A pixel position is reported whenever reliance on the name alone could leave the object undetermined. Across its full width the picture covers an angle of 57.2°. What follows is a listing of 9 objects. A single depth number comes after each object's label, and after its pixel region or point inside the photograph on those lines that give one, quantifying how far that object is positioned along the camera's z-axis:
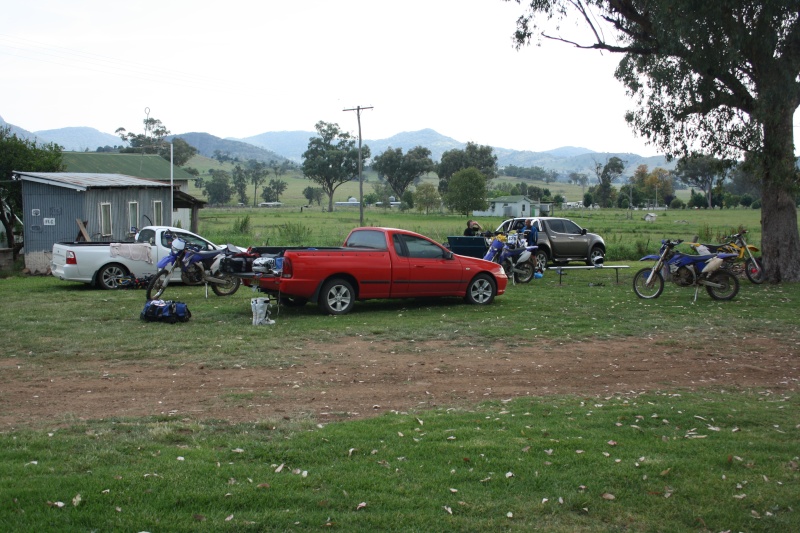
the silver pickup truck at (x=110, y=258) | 17.22
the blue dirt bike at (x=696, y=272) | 15.60
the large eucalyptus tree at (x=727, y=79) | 16.95
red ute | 13.13
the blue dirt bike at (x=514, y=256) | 19.52
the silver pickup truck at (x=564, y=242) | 24.89
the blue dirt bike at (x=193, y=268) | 15.31
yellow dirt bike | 16.91
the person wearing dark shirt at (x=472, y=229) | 23.39
